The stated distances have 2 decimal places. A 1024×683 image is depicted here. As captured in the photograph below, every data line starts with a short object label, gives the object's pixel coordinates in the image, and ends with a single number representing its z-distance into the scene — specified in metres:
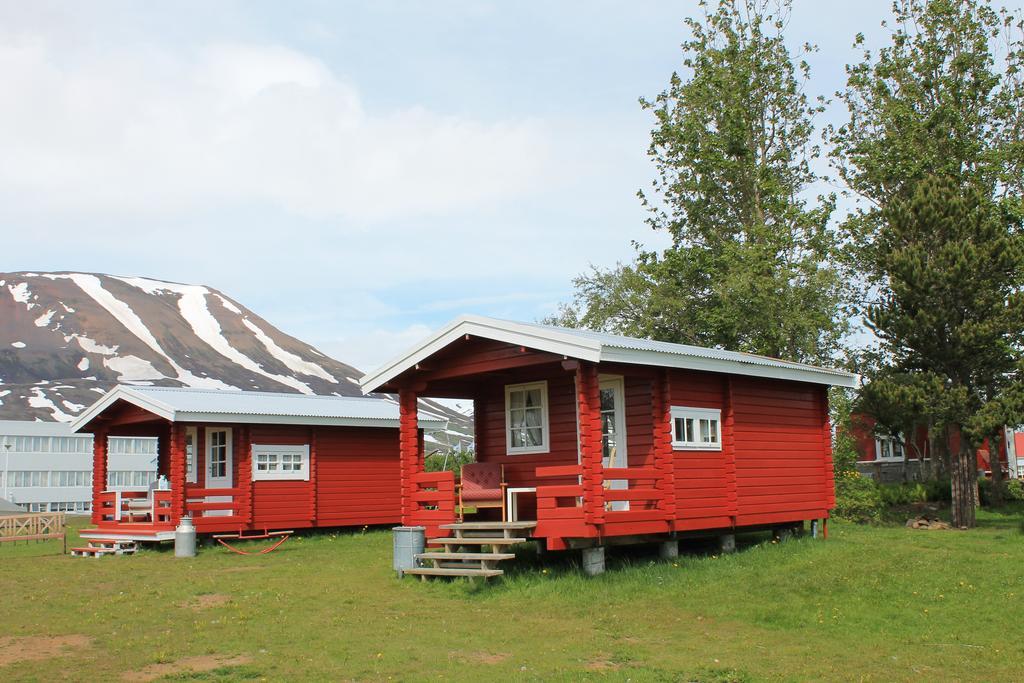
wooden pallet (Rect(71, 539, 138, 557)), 20.89
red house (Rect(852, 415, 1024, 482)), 41.62
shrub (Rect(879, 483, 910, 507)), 29.23
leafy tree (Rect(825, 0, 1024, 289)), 29.58
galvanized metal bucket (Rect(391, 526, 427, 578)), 15.28
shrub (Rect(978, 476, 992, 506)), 29.94
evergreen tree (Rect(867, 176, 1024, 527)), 23.19
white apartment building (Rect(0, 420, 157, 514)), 64.62
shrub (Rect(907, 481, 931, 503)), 29.95
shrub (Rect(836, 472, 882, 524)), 24.56
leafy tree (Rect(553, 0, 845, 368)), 31.34
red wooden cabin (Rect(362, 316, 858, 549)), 14.35
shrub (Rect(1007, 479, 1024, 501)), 29.12
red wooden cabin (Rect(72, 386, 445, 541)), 21.48
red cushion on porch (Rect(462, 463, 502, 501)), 16.67
